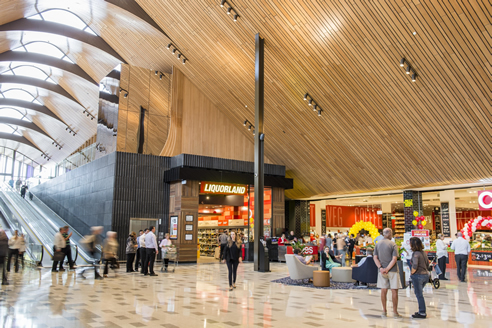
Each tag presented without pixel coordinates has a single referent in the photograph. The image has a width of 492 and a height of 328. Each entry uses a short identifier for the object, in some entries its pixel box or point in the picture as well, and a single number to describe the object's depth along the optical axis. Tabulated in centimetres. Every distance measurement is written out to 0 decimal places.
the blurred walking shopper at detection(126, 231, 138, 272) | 1148
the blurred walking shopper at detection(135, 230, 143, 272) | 1180
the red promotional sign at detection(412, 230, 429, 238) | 1012
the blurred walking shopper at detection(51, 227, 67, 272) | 1008
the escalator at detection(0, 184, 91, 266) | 1202
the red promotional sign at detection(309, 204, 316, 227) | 2411
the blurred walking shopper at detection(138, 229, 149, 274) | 1074
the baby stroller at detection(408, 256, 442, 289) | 860
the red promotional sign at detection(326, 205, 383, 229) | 2678
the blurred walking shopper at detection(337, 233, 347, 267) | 1247
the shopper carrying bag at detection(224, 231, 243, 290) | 808
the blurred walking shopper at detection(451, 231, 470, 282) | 1010
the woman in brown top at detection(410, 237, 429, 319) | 559
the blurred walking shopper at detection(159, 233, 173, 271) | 1188
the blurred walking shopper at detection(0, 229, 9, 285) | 791
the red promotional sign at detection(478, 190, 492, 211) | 1353
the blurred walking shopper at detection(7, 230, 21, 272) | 1023
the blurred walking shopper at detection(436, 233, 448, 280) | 1039
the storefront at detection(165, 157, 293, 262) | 1489
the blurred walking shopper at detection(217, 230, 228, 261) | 1394
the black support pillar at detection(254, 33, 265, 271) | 1183
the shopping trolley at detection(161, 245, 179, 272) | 1187
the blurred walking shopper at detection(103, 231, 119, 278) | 1006
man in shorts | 568
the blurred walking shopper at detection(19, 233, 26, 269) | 1034
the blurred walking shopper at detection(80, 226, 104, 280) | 1009
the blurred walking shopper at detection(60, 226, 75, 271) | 1042
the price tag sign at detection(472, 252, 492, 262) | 1427
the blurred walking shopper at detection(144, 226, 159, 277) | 1046
